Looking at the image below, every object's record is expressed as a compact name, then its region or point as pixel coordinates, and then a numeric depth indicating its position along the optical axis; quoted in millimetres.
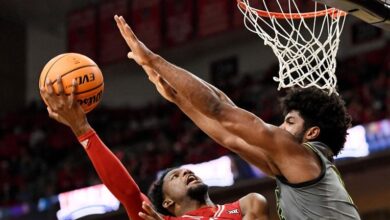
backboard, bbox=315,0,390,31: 5725
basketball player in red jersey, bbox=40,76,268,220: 5367
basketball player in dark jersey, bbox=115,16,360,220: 4952
